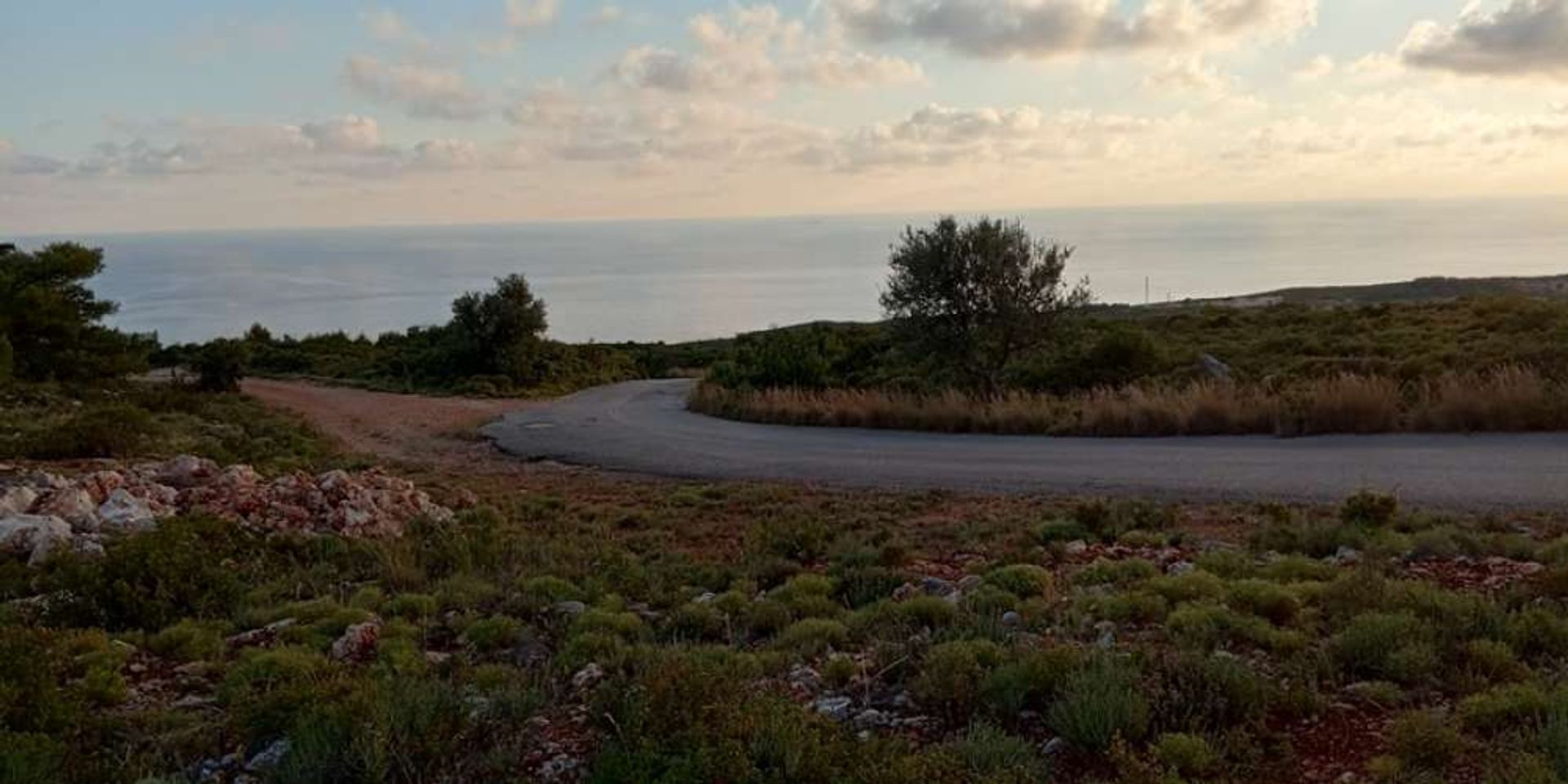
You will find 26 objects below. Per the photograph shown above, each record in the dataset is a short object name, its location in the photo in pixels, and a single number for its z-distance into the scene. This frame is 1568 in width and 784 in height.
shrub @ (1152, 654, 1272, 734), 4.78
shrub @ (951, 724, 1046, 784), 4.31
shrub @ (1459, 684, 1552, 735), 4.57
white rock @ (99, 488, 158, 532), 10.14
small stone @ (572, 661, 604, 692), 5.81
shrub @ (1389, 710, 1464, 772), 4.32
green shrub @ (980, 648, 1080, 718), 5.07
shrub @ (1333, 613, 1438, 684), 5.22
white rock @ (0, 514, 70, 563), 9.12
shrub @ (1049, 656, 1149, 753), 4.66
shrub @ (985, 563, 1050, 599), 7.22
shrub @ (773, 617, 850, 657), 6.38
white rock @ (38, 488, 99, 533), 10.17
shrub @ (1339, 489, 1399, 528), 8.73
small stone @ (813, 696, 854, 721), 5.21
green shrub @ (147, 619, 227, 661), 6.74
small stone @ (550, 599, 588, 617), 7.36
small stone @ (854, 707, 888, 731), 5.11
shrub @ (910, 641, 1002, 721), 5.16
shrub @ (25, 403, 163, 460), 15.92
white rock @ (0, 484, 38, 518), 10.40
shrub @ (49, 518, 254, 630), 7.49
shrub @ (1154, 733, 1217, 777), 4.38
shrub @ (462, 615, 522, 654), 6.75
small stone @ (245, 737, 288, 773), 4.81
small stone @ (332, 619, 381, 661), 6.52
